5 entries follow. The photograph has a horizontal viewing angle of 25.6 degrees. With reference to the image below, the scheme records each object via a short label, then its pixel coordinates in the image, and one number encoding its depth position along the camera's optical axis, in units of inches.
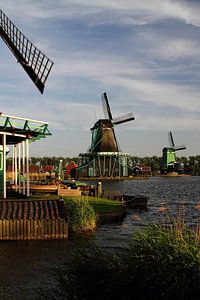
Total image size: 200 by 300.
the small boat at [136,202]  1716.3
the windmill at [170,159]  6825.8
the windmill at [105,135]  4707.2
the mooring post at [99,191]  1686.8
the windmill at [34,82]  1133.7
